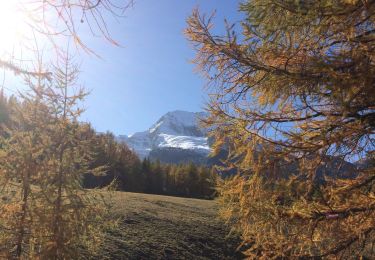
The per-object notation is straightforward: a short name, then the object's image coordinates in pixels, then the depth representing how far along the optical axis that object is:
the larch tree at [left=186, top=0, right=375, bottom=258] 5.26
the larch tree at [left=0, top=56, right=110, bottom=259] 9.15
